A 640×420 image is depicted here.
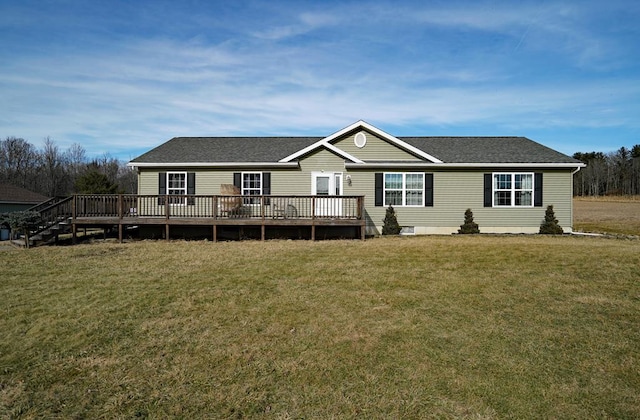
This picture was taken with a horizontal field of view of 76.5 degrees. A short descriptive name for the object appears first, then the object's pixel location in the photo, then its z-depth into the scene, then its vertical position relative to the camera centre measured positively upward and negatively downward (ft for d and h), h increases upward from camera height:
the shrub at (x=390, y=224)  52.34 -2.77
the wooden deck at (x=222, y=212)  46.68 -1.07
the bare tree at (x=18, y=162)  137.18 +14.74
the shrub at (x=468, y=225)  52.49 -2.95
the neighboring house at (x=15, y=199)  83.84 +1.09
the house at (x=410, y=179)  54.13 +3.12
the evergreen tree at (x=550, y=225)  52.47 -2.97
